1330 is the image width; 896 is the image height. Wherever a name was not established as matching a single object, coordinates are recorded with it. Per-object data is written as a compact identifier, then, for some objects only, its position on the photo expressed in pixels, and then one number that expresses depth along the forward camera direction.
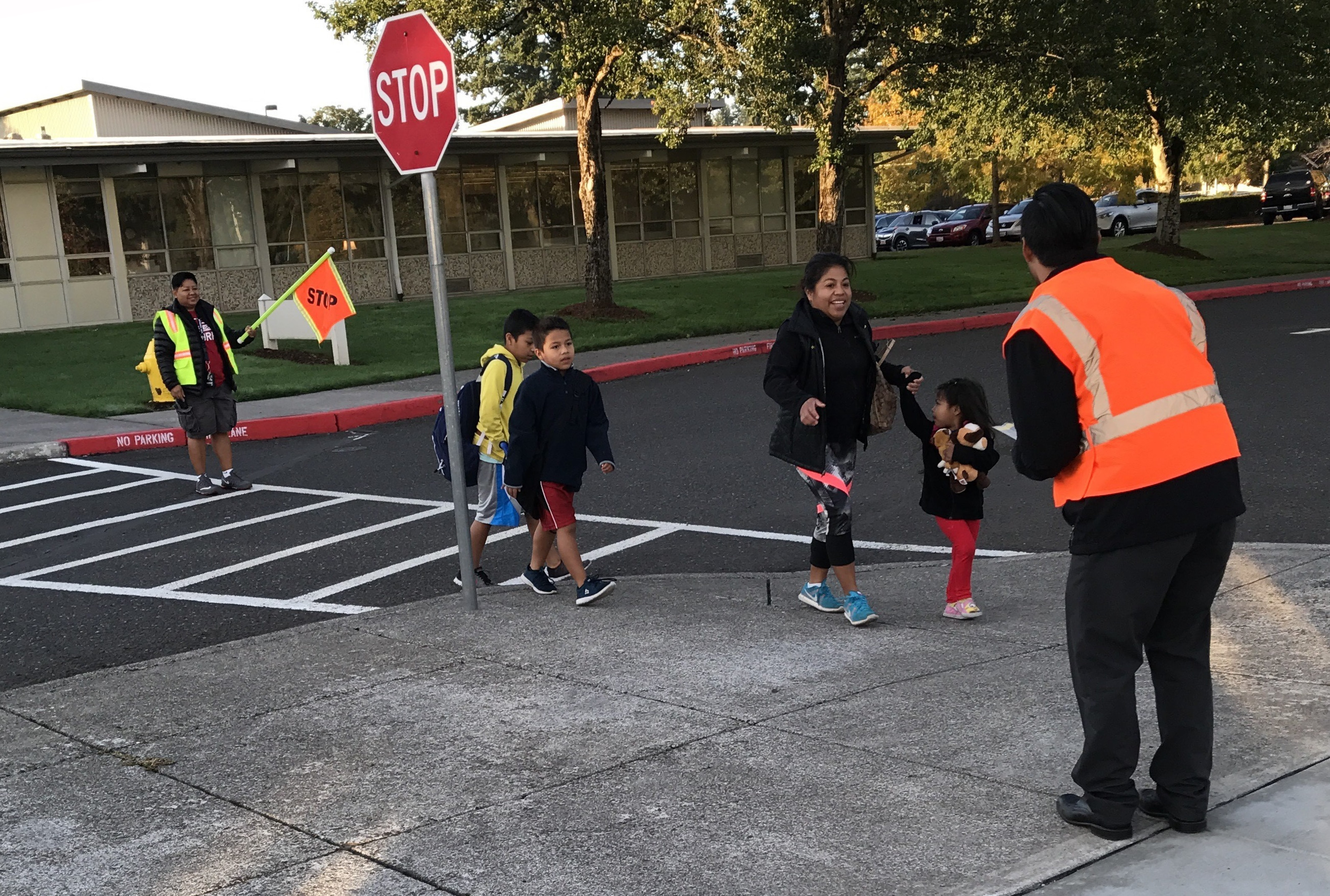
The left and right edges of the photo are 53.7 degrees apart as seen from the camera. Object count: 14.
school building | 26.22
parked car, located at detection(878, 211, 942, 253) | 49.00
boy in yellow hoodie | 6.99
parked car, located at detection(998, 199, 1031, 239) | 44.69
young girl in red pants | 6.11
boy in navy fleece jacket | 6.59
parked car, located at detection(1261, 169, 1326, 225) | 46.81
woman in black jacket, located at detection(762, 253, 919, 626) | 5.91
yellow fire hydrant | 10.67
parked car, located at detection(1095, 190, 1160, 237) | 45.38
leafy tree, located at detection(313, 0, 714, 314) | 19.28
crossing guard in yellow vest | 10.33
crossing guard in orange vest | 3.53
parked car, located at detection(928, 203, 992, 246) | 47.41
